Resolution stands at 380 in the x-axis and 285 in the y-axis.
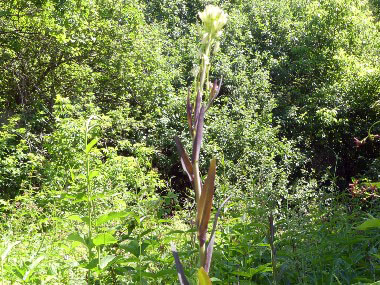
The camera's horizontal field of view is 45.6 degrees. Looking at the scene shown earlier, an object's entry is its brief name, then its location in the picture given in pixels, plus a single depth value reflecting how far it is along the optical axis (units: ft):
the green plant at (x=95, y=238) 5.19
